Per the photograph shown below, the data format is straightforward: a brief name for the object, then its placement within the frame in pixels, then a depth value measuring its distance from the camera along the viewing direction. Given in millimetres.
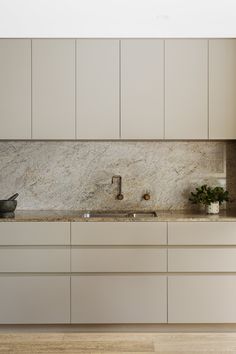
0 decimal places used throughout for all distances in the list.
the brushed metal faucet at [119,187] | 3771
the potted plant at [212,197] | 3471
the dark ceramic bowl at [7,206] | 3246
